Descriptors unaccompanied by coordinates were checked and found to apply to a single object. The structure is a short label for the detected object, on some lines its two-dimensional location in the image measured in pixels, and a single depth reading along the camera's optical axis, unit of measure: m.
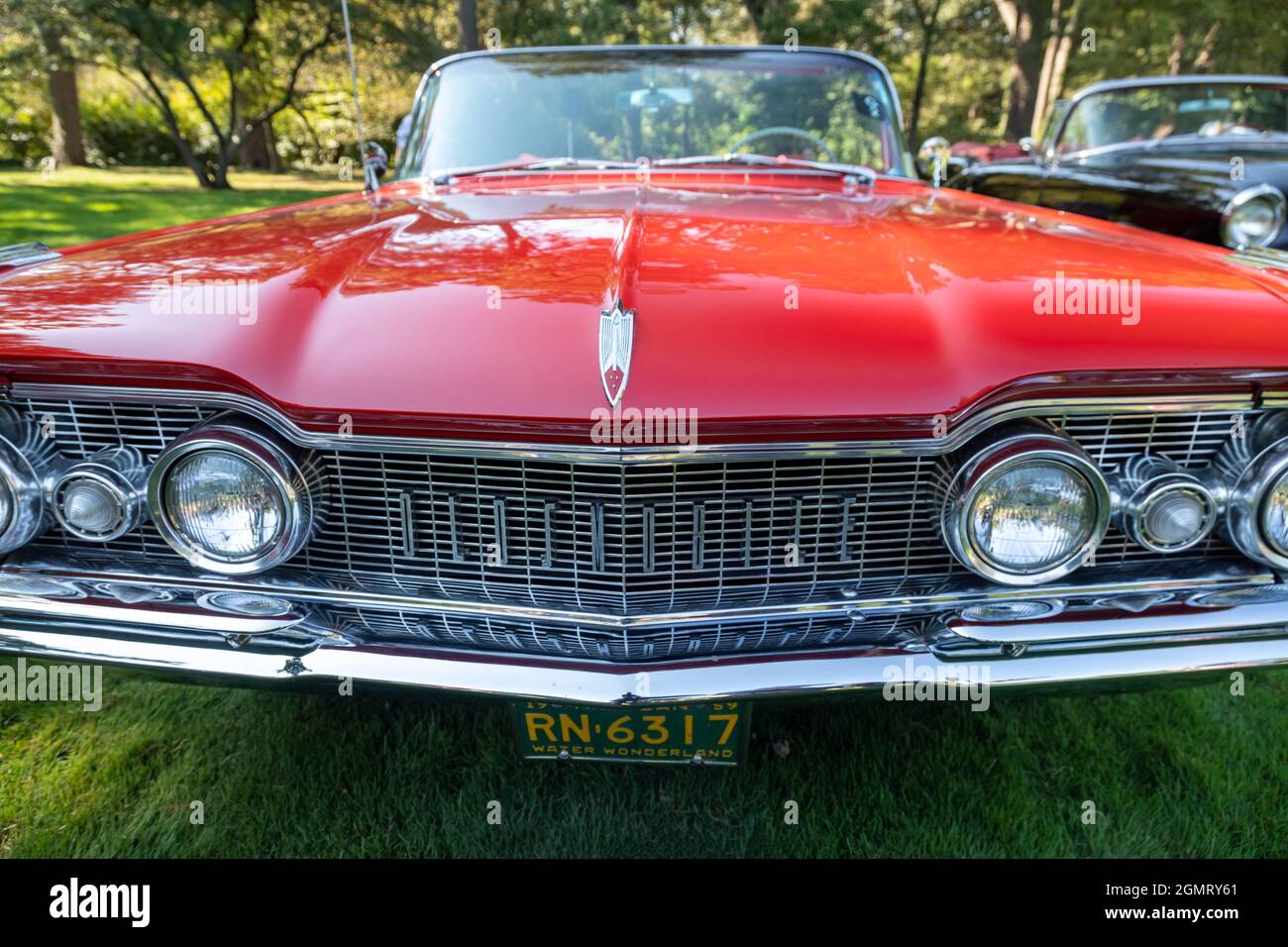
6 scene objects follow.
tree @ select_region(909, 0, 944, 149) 15.61
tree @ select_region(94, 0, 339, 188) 14.13
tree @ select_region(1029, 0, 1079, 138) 13.79
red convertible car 1.30
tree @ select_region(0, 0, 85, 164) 13.72
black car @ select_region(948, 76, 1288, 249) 3.54
